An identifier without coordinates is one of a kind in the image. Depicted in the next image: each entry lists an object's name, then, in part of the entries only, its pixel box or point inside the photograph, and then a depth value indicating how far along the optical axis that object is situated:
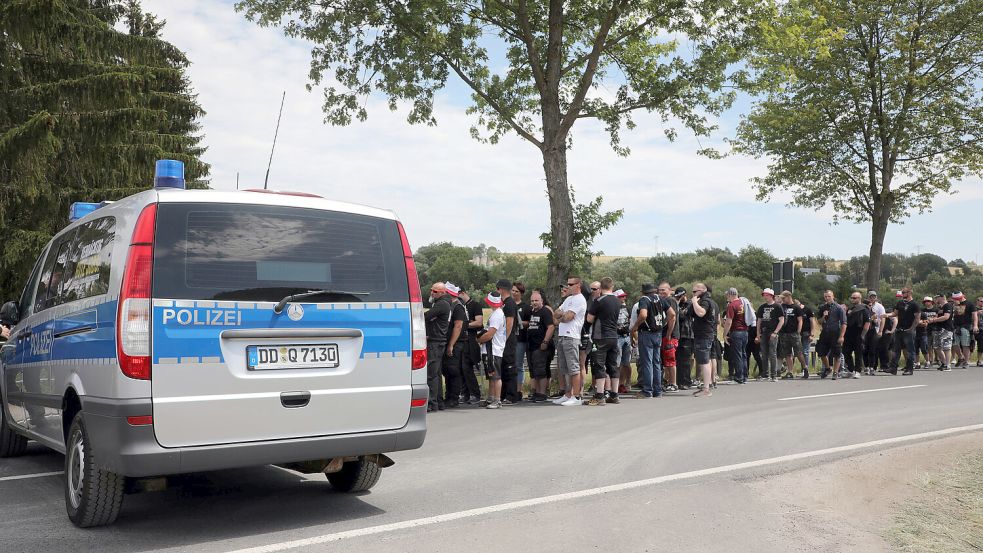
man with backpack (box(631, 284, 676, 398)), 13.85
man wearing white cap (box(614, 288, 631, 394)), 13.88
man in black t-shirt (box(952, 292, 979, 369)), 22.78
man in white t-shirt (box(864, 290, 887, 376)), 20.48
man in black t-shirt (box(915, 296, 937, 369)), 21.74
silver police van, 4.92
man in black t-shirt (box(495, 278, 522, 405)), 13.15
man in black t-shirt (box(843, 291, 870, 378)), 19.38
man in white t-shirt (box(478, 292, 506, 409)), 12.96
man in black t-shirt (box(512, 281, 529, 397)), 13.90
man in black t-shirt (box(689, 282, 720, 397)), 14.22
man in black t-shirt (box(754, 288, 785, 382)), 18.18
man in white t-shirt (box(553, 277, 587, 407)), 12.66
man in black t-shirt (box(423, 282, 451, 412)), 12.15
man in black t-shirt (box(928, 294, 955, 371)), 21.75
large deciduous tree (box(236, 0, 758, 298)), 16.86
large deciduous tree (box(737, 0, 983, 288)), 27.03
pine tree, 16.72
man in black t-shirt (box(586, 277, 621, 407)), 12.62
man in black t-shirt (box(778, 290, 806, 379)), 18.38
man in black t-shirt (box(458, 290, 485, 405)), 13.26
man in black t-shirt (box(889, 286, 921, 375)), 20.70
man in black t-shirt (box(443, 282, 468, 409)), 12.98
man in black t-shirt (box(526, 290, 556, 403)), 13.59
